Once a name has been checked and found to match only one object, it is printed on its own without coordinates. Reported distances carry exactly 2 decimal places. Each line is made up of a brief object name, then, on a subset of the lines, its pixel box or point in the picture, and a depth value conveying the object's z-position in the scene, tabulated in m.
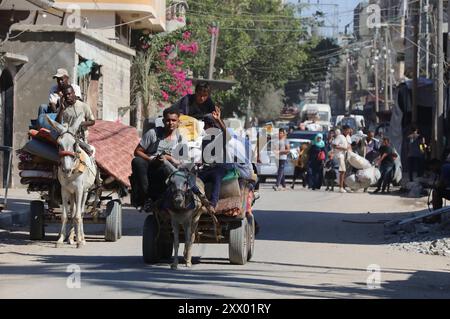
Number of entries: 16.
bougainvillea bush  42.31
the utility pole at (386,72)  71.56
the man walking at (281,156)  33.97
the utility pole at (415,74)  35.88
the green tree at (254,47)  72.56
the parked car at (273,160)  36.58
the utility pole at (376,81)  76.89
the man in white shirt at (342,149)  33.31
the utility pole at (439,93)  32.06
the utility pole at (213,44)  58.81
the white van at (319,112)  78.29
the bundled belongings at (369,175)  32.69
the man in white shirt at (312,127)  50.30
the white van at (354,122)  64.41
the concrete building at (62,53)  28.06
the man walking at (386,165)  33.00
